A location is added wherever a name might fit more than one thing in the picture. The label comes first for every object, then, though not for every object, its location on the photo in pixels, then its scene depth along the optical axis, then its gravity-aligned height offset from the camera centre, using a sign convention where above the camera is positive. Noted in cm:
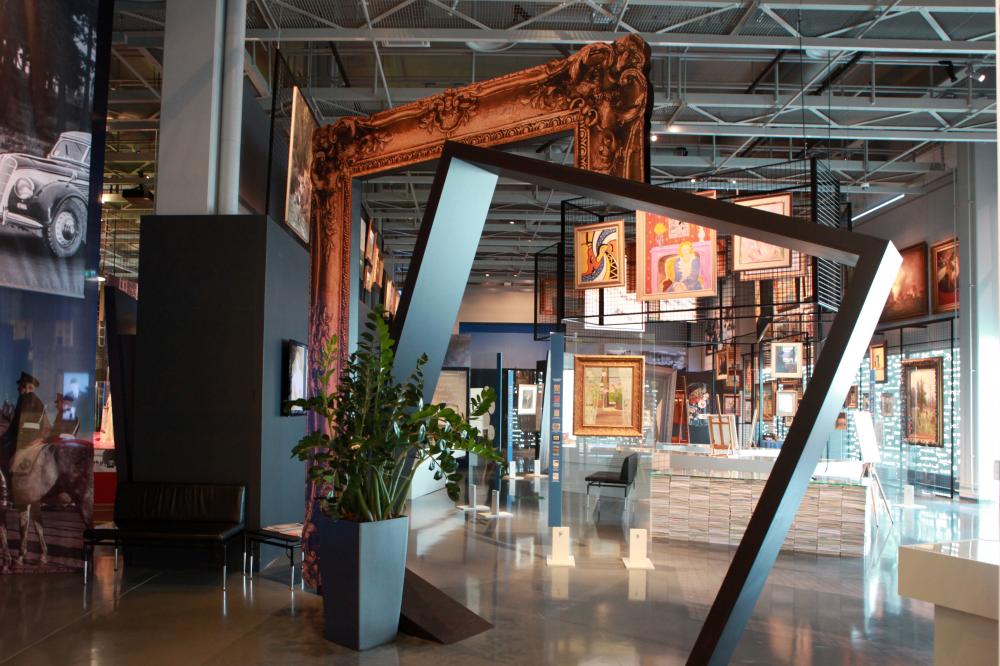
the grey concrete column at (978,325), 1306 +118
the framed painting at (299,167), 789 +224
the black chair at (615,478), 1021 -117
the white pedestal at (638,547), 751 -152
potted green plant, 456 -56
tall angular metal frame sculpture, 326 +12
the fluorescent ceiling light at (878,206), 1619 +402
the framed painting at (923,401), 1403 -13
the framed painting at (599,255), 1033 +178
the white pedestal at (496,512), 1059 -172
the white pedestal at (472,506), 1113 -174
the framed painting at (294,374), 782 +9
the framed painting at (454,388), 1744 -6
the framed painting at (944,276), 1412 +217
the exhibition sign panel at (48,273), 653 +92
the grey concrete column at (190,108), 766 +268
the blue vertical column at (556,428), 890 -47
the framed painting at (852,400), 1670 -16
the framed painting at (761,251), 937 +174
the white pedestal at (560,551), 743 -157
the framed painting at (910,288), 1521 +210
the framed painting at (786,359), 1321 +54
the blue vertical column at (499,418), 1539 -68
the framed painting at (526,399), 1805 -28
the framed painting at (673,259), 905 +154
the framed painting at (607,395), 938 -8
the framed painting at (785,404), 1362 -22
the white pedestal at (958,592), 278 -73
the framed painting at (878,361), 1586 +66
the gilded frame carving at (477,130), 491 +180
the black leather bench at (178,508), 674 -113
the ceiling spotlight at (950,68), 1073 +448
